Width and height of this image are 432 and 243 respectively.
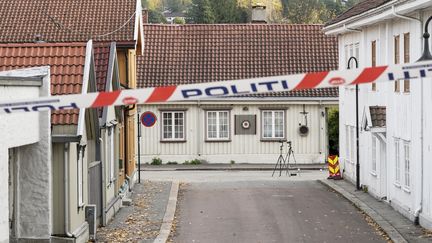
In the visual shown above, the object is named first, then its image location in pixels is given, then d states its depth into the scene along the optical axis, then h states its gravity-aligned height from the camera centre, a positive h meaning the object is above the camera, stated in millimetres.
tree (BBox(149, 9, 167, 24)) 104962 +10736
